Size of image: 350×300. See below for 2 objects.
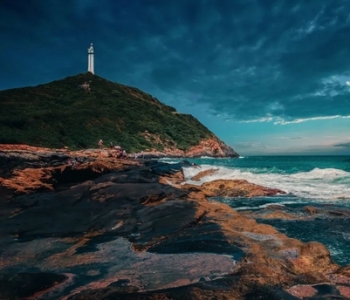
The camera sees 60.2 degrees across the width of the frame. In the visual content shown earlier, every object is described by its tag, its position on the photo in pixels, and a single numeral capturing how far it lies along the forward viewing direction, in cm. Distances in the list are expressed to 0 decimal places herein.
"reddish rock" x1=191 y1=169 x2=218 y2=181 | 2748
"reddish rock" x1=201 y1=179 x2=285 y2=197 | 1841
